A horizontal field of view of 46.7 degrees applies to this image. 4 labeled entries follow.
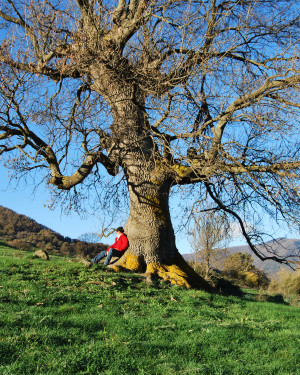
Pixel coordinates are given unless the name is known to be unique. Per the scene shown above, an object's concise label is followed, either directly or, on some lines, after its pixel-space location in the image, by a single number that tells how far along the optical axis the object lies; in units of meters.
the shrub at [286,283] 27.17
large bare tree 9.48
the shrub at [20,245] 26.13
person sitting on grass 10.95
